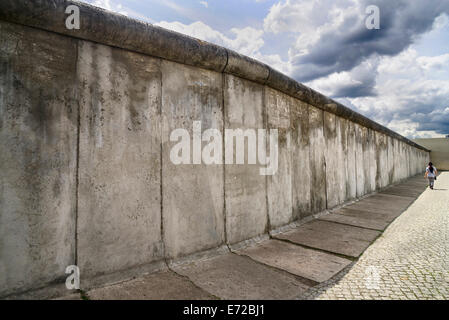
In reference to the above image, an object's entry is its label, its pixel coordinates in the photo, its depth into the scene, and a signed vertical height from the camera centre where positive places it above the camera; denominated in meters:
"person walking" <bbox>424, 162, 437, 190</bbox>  9.87 -0.47
